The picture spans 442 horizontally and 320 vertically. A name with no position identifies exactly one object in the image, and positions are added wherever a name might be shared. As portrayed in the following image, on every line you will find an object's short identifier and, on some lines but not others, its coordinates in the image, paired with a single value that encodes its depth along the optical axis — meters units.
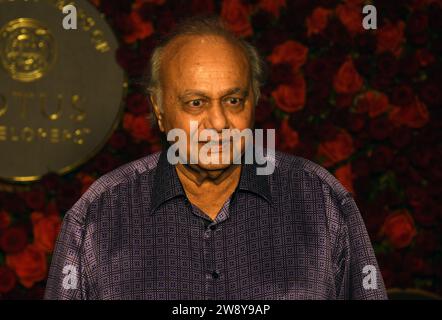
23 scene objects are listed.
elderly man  1.77
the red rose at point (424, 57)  3.08
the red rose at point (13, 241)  2.90
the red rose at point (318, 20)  3.05
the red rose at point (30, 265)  2.90
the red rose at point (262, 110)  2.95
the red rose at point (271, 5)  3.04
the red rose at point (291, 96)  3.00
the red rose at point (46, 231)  2.89
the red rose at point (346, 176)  2.99
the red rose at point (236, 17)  3.00
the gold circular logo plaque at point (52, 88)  2.89
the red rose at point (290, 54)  3.03
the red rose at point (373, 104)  3.01
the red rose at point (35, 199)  2.90
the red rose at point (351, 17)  3.05
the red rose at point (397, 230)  2.97
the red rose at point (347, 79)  3.02
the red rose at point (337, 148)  2.99
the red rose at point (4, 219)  2.92
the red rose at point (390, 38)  3.06
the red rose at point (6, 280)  2.90
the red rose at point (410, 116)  3.04
